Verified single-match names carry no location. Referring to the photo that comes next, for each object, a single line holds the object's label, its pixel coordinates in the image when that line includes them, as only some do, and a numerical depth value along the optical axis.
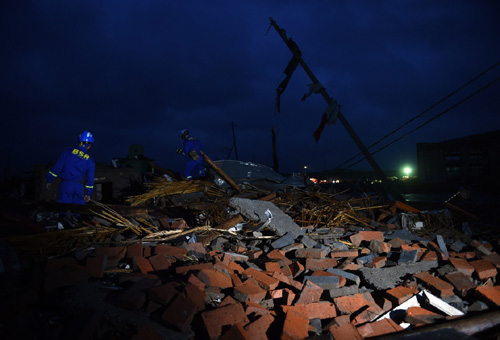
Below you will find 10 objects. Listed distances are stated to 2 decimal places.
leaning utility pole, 6.71
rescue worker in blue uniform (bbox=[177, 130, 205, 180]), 6.98
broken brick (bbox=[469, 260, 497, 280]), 2.99
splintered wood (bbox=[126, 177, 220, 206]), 4.96
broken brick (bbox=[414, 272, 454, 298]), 2.49
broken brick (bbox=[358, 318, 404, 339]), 1.98
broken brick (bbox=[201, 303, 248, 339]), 1.68
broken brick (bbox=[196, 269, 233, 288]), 2.21
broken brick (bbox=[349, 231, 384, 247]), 3.65
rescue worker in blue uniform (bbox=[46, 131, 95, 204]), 4.77
